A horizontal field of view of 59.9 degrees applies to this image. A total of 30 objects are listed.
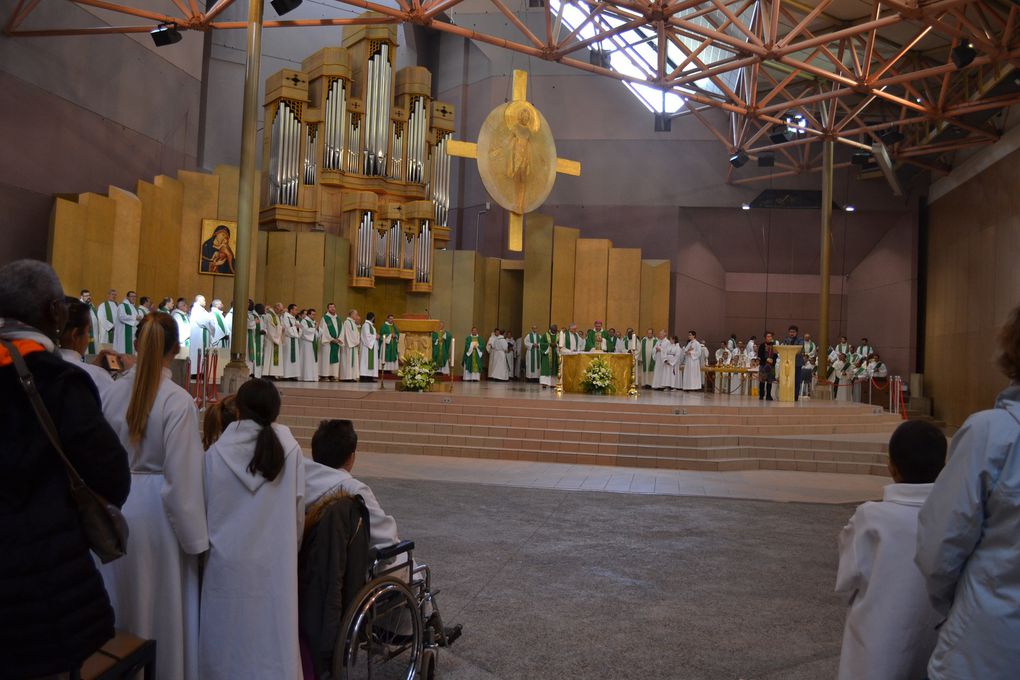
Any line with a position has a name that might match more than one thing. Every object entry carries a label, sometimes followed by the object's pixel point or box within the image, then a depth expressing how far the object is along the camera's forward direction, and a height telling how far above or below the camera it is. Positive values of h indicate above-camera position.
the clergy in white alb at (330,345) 17.81 +0.12
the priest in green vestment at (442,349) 19.62 +0.14
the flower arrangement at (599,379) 15.66 -0.31
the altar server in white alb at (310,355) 17.40 -0.10
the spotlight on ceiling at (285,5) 12.88 +5.02
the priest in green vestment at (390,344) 17.88 +0.19
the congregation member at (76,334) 3.05 +0.03
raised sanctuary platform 11.88 -0.98
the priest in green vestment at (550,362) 20.00 -0.06
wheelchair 3.13 -1.06
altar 16.00 -0.14
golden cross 17.00 +3.98
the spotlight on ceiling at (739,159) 20.34 +4.78
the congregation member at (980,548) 1.94 -0.39
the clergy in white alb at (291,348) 17.12 +0.03
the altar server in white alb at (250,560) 2.98 -0.72
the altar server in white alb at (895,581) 2.59 -0.62
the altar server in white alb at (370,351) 18.44 +0.03
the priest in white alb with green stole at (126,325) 14.52 +0.29
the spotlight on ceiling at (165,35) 14.60 +5.16
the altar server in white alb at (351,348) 18.17 +0.07
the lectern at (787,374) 16.50 -0.10
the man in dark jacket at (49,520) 1.92 -0.40
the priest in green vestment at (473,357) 20.38 -0.02
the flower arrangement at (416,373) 14.41 -0.32
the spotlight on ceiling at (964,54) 13.32 +4.83
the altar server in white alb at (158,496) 2.86 -0.49
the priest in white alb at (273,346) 16.77 +0.05
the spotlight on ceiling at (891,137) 17.86 +4.77
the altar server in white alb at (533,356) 20.95 +0.05
